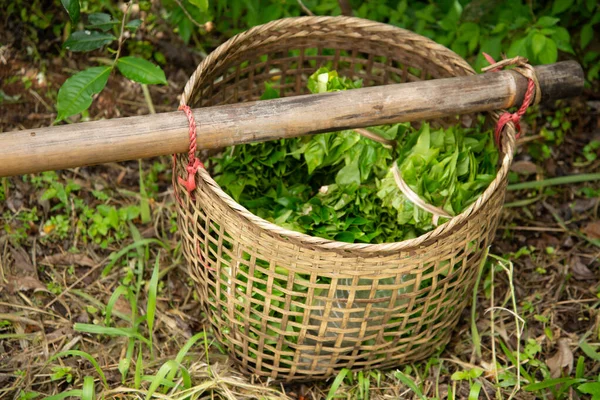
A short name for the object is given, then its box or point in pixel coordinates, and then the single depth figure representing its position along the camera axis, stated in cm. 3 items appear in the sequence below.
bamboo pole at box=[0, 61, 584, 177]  165
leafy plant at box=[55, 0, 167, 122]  185
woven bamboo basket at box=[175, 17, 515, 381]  171
